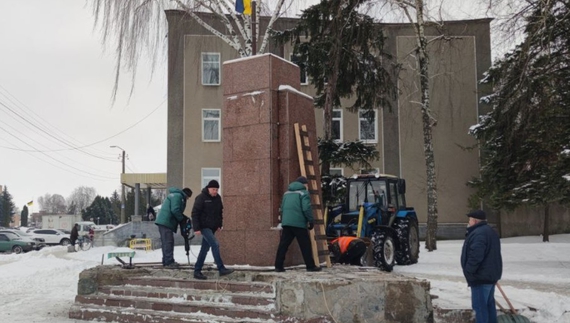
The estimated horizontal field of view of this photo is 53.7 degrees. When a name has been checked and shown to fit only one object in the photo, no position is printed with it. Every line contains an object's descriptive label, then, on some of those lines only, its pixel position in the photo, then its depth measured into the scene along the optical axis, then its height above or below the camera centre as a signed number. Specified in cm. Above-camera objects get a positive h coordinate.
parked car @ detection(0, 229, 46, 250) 3468 -170
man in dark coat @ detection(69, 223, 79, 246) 3106 -137
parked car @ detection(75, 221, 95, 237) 4559 -134
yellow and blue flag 1736 +625
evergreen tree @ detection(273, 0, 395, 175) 1681 +485
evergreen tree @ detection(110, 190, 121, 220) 9106 +153
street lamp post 4287 +46
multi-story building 2872 +424
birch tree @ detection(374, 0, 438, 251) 2088 +282
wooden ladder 1003 +35
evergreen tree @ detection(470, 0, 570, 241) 1162 +223
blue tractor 1441 -31
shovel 779 -154
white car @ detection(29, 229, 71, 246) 3999 -181
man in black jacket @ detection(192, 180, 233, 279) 879 -21
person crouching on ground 1228 -91
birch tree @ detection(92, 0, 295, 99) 1579 +539
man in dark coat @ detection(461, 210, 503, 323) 689 -73
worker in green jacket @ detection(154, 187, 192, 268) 1010 -18
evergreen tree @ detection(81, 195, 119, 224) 8612 -40
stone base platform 722 -124
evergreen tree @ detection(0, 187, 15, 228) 9281 +34
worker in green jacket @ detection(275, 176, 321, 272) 880 -24
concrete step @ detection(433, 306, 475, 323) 790 -152
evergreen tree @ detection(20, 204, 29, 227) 10544 -114
